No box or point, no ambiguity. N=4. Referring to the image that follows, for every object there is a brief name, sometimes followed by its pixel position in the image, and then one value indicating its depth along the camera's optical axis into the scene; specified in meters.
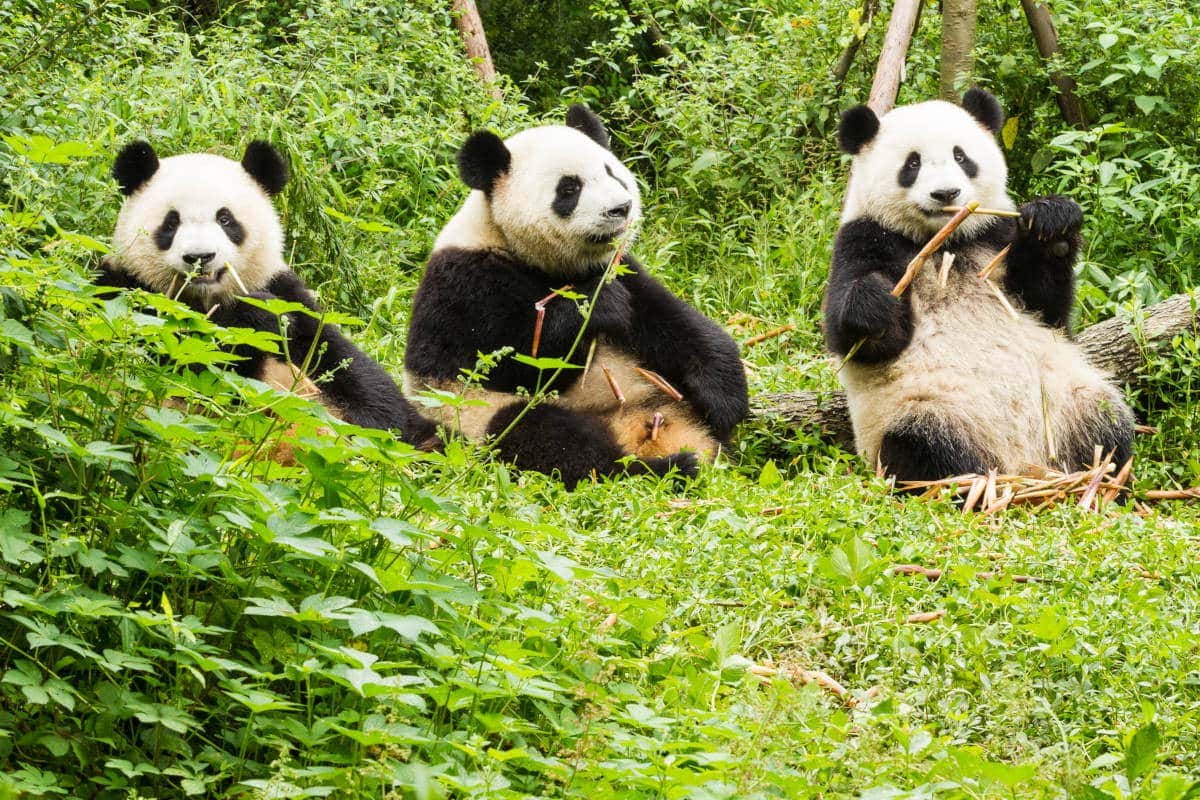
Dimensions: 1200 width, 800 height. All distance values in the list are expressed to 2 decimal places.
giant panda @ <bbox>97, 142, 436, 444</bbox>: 10.89
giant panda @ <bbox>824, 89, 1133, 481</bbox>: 11.33
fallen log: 12.41
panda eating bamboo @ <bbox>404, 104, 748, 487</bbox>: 11.51
